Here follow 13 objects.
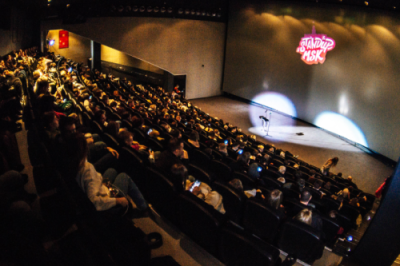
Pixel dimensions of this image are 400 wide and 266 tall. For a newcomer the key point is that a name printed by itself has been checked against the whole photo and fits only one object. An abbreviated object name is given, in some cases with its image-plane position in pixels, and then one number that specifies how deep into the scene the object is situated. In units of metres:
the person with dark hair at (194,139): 5.62
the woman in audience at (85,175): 2.46
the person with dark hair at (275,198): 3.38
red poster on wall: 17.17
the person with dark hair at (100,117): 4.89
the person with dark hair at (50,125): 3.60
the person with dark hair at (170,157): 3.57
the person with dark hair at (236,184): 3.60
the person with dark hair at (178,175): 2.92
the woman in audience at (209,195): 2.89
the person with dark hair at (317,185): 5.61
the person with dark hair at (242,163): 5.37
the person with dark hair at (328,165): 7.79
